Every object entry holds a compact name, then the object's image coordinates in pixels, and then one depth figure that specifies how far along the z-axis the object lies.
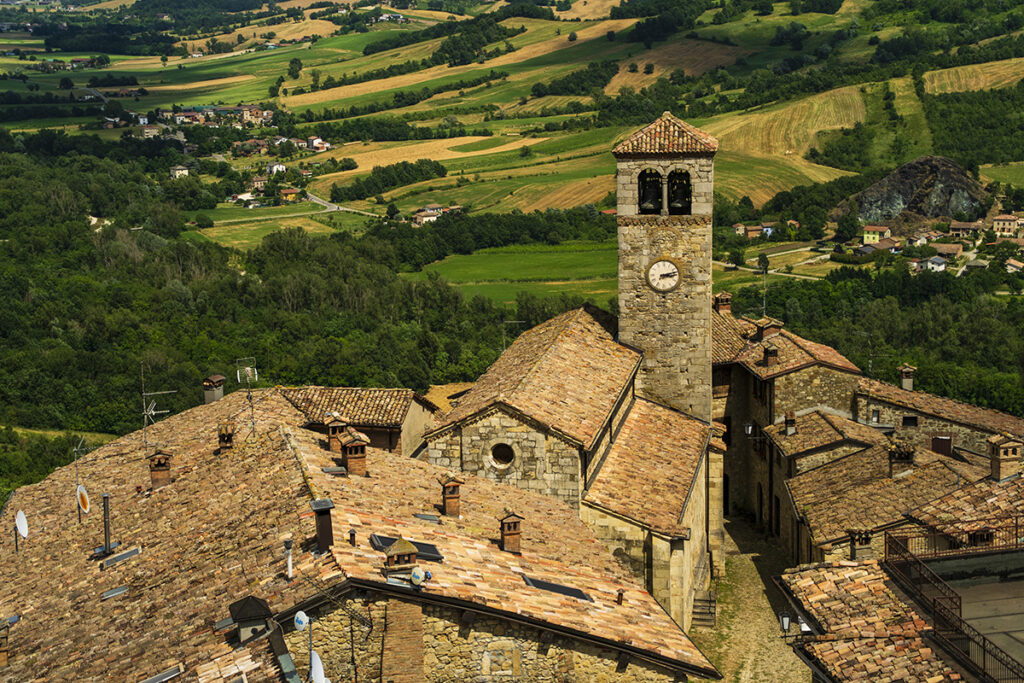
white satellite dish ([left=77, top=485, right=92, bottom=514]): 28.81
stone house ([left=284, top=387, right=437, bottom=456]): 43.06
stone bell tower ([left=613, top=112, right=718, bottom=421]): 39.78
